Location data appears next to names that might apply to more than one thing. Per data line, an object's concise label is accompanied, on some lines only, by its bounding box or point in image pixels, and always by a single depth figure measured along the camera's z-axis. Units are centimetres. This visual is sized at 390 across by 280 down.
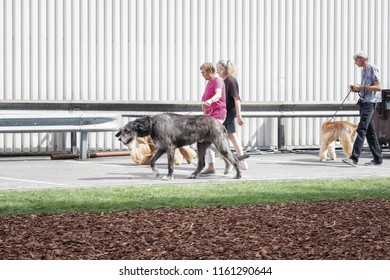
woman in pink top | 1591
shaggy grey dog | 1498
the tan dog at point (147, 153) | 1806
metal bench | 1980
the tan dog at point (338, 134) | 1944
